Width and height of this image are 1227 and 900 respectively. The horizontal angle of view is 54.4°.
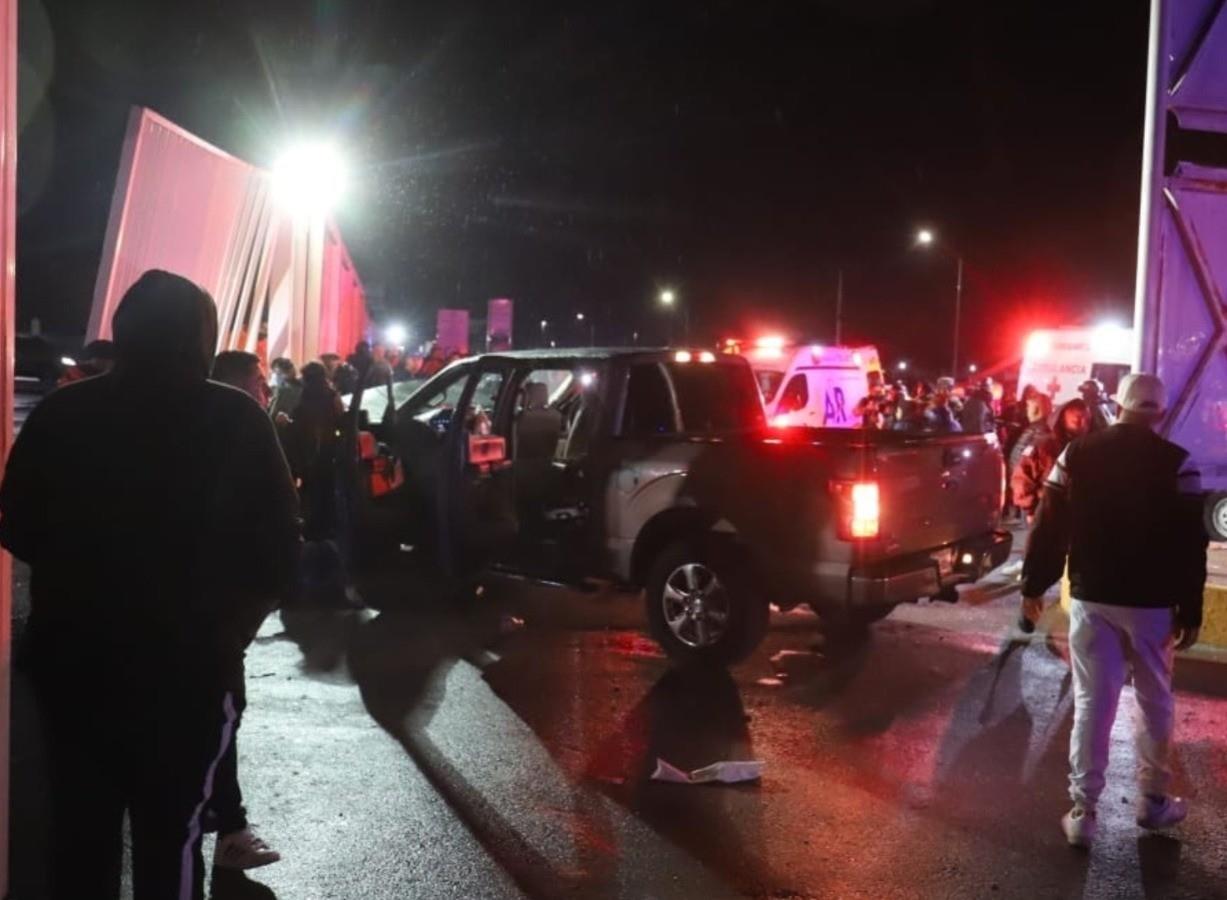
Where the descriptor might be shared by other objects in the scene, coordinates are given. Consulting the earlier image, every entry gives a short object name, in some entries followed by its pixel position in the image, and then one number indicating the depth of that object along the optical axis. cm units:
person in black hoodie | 259
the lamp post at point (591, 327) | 9000
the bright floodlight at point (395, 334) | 3497
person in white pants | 445
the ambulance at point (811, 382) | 1748
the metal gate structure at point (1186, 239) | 841
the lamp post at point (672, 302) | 7156
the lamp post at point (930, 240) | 3706
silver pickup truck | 671
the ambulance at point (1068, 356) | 2159
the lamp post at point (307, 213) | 1502
